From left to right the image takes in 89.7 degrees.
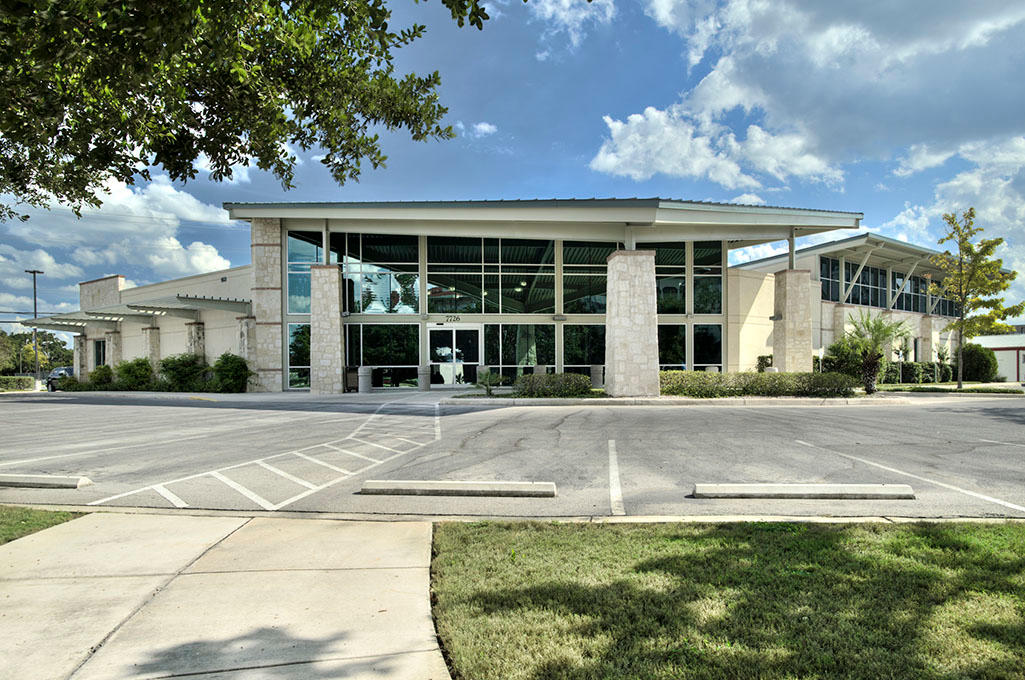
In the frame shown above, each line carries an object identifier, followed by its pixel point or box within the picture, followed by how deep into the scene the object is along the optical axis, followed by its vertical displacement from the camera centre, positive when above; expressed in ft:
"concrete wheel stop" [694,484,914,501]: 19.83 -5.62
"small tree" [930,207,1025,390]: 86.69 +11.24
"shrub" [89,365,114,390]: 98.94 -4.93
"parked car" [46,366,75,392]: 114.11 -6.72
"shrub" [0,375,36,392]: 126.21 -7.74
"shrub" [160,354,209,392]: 83.87 -3.43
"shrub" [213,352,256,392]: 76.28 -3.36
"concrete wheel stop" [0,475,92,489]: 22.79 -5.79
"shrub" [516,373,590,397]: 62.90 -4.56
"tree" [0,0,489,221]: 12.22 +8.74
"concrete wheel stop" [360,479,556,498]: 20.53 -5.62
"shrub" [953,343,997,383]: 110.73 -3.66
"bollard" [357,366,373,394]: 73.97 -4.33
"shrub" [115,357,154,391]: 91.66 -4.04
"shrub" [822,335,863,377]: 73.61 -1.60
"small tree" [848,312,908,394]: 66.49 +0.95
